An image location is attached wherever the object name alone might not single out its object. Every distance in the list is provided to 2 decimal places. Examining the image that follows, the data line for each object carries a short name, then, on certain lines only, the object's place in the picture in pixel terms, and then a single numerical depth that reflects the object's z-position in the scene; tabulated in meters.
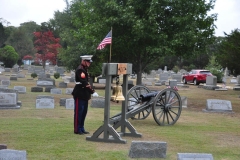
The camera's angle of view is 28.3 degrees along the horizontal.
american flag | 10.66
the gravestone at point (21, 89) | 26.10
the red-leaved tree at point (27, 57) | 72.63
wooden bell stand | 10.15
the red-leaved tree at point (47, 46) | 58.84
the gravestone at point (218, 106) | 18.87
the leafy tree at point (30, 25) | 101.44
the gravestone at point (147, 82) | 42.29
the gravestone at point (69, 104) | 17.95
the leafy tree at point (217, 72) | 50.17
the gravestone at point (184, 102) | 21.11
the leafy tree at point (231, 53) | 29.86
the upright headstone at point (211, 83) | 38.38
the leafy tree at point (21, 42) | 77.75
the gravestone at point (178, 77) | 45.85
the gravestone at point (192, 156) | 7.49
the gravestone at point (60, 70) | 56.07
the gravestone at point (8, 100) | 17.36
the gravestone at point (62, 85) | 34.31
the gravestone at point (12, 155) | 7.01
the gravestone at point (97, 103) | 18.75
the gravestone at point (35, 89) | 28.24
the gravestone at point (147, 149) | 8.90
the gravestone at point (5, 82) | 30.44
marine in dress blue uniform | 11.20
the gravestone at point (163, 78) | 44.85
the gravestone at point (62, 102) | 19.36
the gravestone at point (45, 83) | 32.62
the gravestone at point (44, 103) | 18.12
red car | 45.34
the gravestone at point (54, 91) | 26.83
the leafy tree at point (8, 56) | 67.56
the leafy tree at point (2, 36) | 75.30
